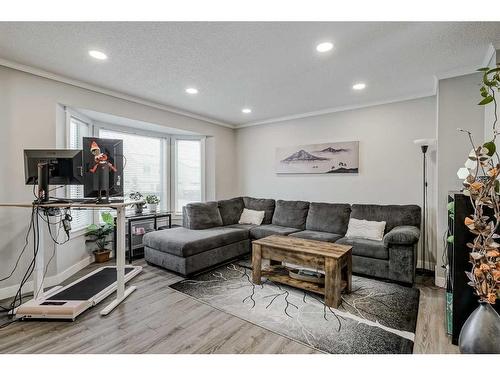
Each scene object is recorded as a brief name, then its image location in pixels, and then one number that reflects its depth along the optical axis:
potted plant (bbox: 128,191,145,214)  4.25
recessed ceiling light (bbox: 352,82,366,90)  3.18
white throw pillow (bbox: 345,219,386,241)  3.35
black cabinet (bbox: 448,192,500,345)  1.82
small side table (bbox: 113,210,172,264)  3.82
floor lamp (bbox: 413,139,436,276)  3.38
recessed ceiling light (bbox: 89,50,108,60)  2.36
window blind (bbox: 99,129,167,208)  4.37
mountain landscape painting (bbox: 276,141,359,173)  4.13
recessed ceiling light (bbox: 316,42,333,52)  2.20
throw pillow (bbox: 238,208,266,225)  4.58
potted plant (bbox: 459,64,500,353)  1.50
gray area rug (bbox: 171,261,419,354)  1.90
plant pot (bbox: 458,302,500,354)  1.47
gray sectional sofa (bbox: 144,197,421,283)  2.96
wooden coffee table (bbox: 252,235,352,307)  2.43
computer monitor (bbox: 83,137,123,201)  2.48
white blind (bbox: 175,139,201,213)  5.11
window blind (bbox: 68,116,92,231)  3.49
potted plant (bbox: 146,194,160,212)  4.38
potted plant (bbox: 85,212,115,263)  3.74
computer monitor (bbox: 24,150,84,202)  2.36
